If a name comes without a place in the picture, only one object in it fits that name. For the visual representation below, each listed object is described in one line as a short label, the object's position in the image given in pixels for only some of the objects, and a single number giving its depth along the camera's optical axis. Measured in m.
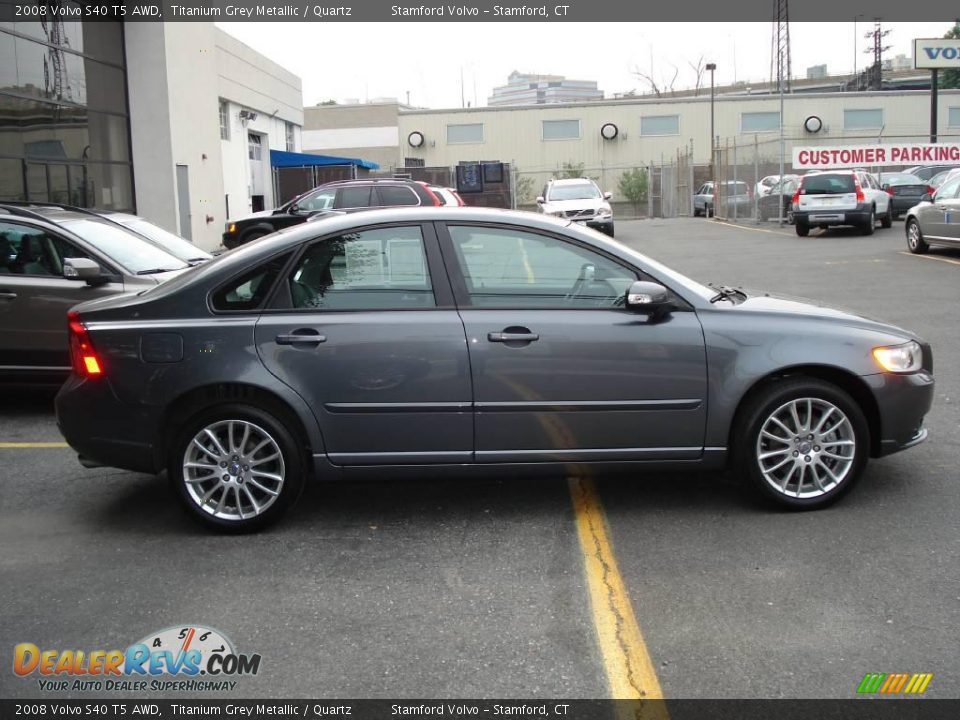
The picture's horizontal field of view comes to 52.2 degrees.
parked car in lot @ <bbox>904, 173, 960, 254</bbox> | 17.25
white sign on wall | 29.48
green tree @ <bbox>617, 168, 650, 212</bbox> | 48.12
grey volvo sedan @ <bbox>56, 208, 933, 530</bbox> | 4.96
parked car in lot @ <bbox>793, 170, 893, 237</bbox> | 23.98
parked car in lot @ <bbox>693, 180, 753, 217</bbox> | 33.84
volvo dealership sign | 36.19
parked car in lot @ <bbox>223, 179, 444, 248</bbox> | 19.33
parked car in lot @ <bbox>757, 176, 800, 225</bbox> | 28.57
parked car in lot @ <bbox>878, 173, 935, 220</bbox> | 28.97
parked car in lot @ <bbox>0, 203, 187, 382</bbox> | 7.58
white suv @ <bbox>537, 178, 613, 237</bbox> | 25.09
